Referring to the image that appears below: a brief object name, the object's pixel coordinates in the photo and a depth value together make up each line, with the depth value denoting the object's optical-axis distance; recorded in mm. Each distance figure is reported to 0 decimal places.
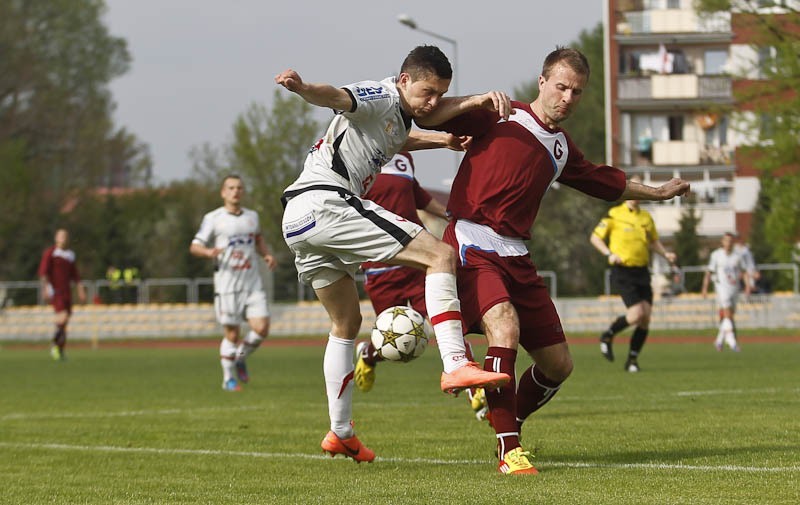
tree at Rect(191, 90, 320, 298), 57938
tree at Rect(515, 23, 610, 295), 42125
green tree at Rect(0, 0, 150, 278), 55281
